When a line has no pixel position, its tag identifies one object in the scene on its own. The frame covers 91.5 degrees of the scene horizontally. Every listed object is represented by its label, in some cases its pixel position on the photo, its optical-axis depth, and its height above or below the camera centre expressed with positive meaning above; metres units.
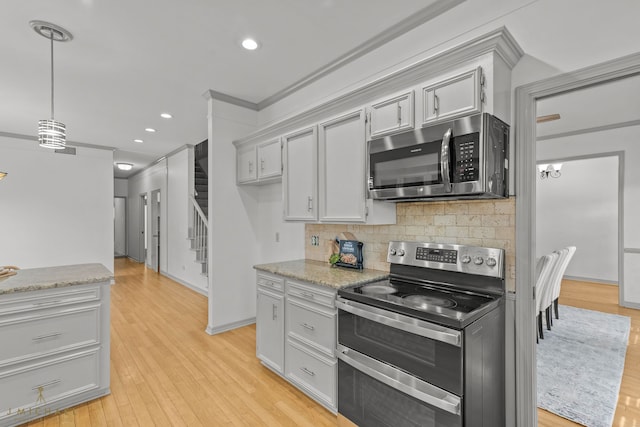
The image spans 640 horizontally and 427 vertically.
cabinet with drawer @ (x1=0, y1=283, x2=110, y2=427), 2.06 -0.98
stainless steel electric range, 1.53 -0.73
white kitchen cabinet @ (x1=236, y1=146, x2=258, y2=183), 3.66 +0.58
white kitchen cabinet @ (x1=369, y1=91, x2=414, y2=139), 2.10 +0.68
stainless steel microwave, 1.71 +0.31
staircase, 5.35 +0.08
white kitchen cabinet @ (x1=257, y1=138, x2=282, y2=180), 3.31 +0.58
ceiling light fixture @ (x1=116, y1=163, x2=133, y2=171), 7.57 +1.14
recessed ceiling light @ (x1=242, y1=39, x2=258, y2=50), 2.68 +1.47
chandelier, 5.70 +0.84
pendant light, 2.37 +0.66
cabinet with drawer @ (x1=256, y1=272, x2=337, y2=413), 2.22 -0.97
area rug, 2.21 -1.38
